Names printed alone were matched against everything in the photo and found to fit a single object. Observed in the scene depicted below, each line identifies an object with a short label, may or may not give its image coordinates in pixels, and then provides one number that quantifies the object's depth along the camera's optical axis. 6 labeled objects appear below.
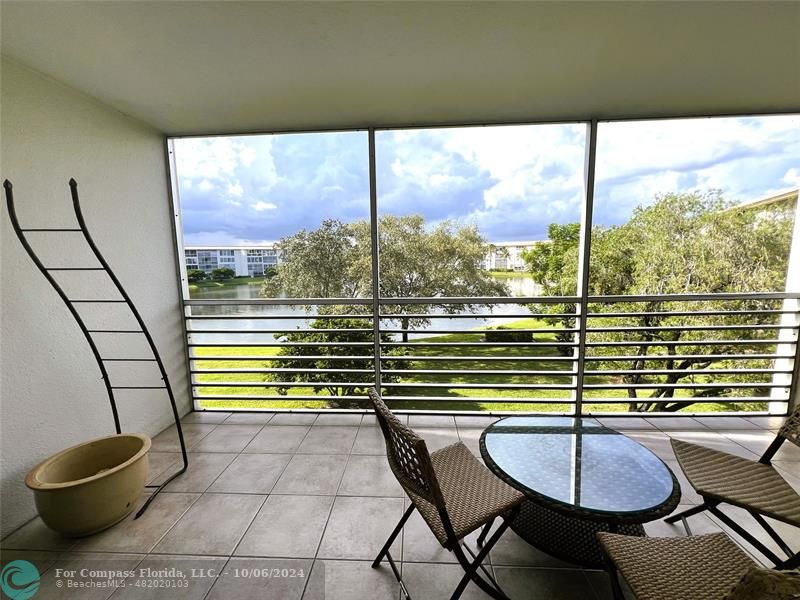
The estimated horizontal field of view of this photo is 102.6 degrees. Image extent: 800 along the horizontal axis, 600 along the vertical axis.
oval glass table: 1.27
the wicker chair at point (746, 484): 1.30
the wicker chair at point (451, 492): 1.05
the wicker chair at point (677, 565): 0.97
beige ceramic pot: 1.51
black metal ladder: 1.50
